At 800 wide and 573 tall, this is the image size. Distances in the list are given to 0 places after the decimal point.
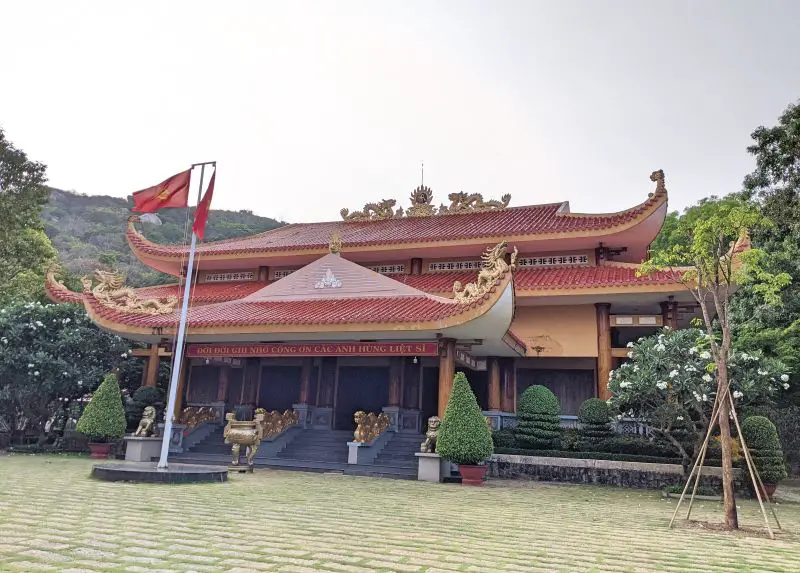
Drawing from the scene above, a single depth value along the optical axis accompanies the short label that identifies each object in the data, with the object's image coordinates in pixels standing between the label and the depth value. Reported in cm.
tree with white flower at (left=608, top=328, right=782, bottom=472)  1217
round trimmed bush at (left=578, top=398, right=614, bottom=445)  1420
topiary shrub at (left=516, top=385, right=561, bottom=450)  1436
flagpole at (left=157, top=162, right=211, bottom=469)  1095
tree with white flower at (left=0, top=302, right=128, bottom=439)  1709
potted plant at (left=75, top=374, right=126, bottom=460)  1521
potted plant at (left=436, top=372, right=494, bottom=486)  1229
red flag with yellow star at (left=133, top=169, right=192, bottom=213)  1233
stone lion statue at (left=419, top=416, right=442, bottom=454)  1333
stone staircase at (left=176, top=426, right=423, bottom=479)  1426
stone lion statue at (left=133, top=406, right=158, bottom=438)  1586
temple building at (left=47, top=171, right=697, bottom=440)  1415
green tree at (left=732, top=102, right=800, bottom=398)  1533
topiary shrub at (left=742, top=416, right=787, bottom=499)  1191
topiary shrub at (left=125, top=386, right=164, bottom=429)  1761
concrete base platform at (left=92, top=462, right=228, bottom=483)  1006
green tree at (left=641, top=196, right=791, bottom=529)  834
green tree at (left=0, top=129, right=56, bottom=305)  2112
